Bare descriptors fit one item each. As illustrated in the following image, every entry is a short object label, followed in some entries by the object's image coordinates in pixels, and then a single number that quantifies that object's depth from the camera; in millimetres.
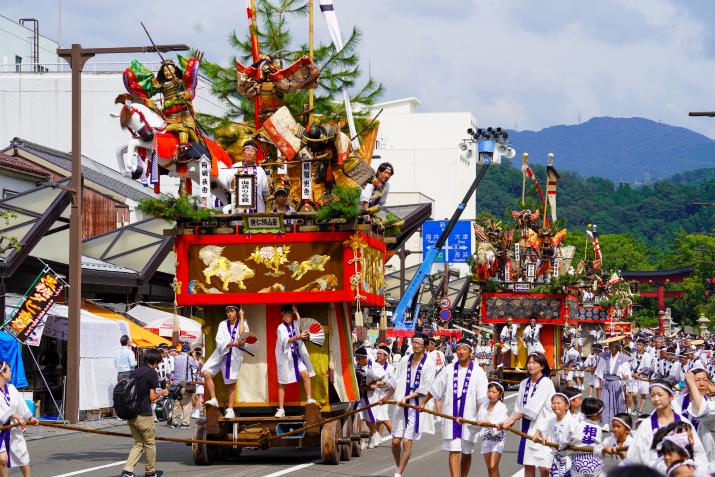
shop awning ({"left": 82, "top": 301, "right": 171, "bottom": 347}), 28891
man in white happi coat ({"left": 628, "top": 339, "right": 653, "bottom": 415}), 28453
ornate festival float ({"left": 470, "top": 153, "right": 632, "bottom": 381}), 39312
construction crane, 45938
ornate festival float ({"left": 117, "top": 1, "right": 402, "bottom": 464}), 18391
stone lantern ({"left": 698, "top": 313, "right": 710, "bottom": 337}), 87438
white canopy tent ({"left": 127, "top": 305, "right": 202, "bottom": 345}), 30984
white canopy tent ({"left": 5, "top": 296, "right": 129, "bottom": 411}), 26875
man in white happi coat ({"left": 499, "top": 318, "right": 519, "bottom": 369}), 39156
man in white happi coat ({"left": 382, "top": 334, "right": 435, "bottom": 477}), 15898
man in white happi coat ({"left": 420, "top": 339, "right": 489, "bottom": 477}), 14977
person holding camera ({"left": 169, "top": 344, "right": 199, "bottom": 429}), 26250
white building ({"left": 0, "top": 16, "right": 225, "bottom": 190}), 57594
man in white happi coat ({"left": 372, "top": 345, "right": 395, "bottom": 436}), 20156
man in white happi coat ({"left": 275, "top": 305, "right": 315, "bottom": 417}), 18188
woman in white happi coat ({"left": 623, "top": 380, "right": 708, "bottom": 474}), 9914
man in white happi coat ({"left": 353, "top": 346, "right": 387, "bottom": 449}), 19844
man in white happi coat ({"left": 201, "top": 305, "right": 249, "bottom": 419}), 18141
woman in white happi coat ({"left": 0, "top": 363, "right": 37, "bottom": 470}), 13680
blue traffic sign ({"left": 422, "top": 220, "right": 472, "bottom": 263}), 53531
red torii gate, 117769
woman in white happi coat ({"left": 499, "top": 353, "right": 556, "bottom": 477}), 13367
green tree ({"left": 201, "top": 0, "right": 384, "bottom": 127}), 26078
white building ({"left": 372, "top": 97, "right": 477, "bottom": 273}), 97500
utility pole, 25547
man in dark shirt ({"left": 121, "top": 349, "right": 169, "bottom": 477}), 15820
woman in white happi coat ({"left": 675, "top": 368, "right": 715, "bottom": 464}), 11945
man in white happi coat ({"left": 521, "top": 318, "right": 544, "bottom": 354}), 38719
